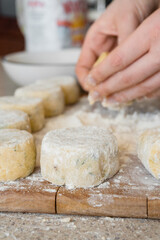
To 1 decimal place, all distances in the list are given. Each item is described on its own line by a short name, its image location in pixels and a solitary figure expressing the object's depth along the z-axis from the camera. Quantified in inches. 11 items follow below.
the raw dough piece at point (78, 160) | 14.9
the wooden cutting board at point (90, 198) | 14.2
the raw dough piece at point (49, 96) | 22.1
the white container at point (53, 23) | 31.9
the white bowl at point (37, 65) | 26.2
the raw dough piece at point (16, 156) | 15.3
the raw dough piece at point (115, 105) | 21.1
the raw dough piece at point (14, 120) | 17.6
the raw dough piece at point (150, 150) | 15.1
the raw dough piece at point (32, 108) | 20.0
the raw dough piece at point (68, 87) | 24.2
